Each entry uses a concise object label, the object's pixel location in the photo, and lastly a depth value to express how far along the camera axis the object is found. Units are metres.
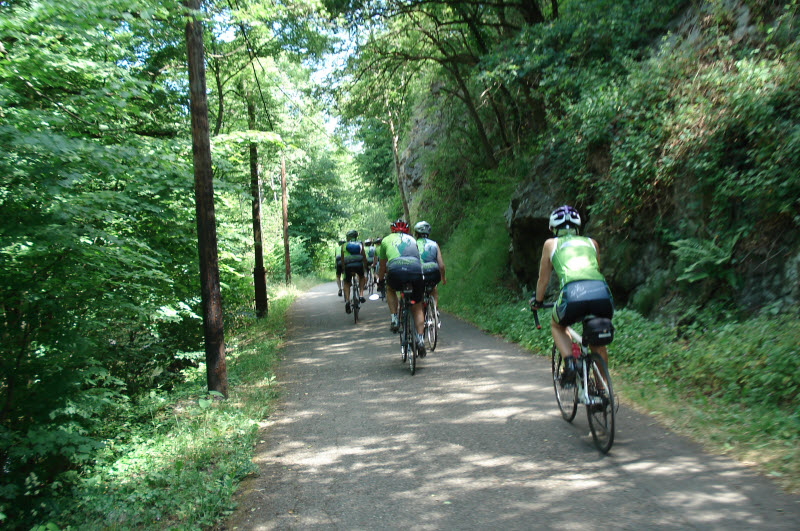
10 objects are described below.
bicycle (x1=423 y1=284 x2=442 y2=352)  8.84
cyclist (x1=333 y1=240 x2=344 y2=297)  14.93
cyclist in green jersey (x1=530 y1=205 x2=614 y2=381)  4.52
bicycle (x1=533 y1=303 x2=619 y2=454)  4.41
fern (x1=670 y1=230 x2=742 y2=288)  6.70
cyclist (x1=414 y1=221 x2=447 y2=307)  8.56
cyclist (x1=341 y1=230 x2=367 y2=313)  13.15
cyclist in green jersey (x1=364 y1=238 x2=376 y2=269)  18.42
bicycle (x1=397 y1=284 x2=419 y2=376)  7.63
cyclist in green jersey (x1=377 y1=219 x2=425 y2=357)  7.75
